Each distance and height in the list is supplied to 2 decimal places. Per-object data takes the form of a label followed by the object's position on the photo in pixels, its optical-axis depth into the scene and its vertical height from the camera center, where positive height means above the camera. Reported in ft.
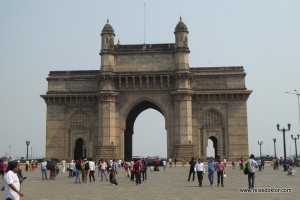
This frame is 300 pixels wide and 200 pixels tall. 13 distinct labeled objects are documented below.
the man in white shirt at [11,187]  33.14 -2.72
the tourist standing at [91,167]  95.66 -3.51
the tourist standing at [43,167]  104.13 -3.72
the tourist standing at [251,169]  69.56 -3.09
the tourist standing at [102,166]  100.73 -3.48
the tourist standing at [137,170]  85.14 -3.82
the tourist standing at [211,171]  77.66 -3.73
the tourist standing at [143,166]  94.85 -3.40
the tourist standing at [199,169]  77.87 -3.42
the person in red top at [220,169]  77.66 -3.39
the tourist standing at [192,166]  92.61 -3.35
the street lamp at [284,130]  153.91 +7.22
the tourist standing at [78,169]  92.25 -3.82
